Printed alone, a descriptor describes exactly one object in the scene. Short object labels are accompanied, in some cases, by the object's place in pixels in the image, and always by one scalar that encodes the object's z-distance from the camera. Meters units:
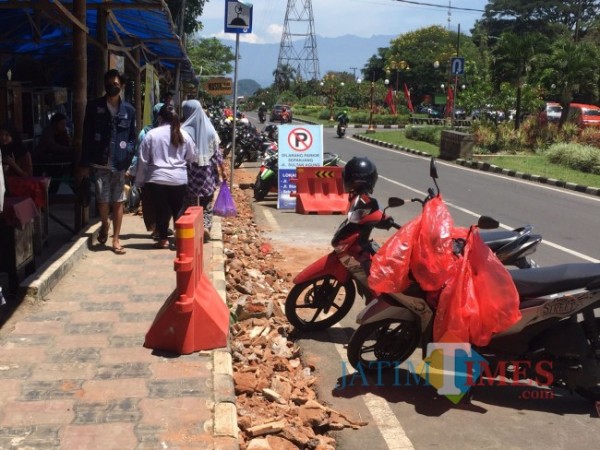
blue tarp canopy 8.05
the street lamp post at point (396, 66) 57.59
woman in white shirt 7.16
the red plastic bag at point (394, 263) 4.48
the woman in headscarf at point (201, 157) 7.69
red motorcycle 5.21
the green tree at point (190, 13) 26.86
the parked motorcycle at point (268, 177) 13.91
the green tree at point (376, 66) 99.96
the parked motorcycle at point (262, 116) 58.60
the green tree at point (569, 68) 26.80
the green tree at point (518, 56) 28.23
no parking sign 13.42
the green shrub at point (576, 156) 21.19
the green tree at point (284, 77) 109.00
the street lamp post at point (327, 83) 81.08
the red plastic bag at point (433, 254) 4.42
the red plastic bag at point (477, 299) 4.32
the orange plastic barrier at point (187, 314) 4.67
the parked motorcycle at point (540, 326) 4.35
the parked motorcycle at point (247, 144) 20.83
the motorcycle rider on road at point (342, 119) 38.32
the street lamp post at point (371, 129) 43.48
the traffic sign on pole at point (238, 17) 11.96
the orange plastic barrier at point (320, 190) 12.73
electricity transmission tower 111.38
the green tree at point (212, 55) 54.56
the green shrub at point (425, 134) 33.19
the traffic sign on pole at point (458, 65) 26.31
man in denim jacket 6.95
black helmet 5.55
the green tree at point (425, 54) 82.50
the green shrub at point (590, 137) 24.75
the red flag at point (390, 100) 56.09
